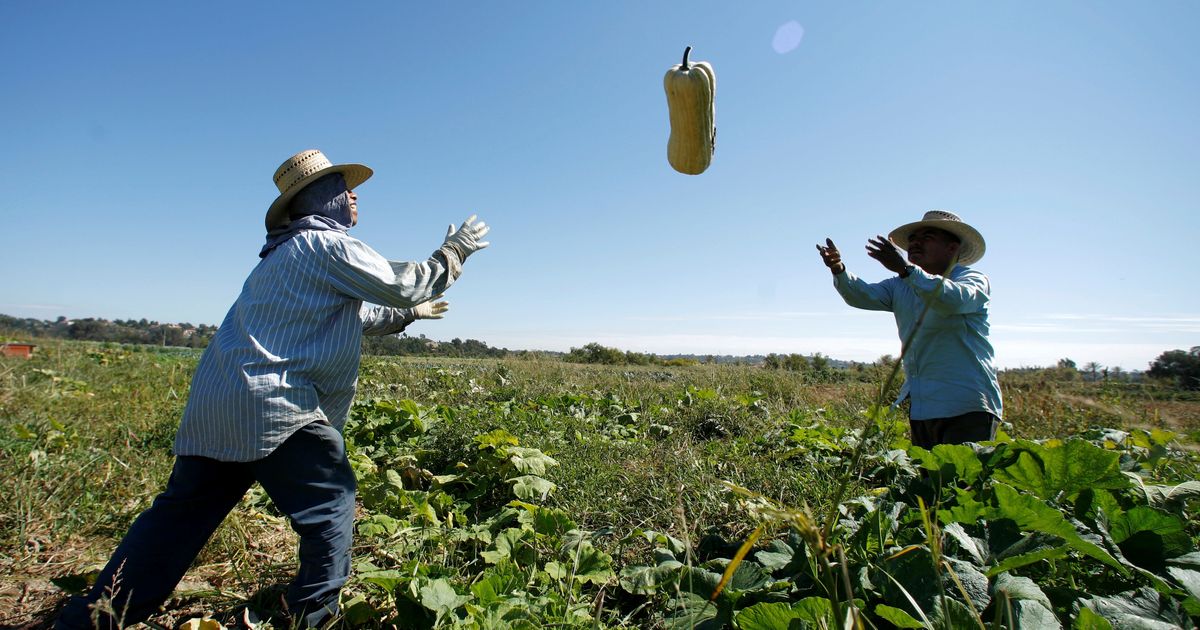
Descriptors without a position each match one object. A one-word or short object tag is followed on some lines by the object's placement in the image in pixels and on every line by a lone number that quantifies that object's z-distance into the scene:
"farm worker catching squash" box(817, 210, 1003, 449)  2.87
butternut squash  1.92
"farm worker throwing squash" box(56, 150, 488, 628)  1.95
